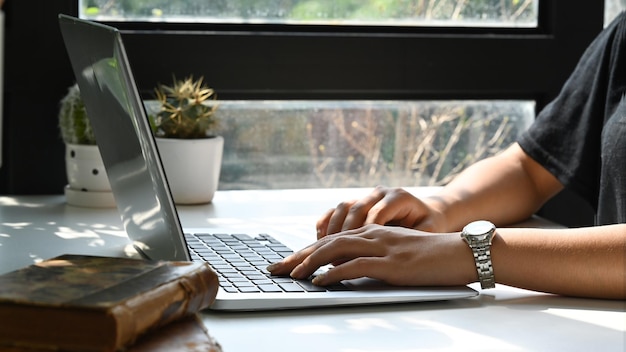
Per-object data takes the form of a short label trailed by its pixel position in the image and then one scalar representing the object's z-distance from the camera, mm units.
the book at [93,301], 854
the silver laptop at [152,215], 1083
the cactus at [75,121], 1633
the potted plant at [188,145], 1623
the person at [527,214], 1146
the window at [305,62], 1786
